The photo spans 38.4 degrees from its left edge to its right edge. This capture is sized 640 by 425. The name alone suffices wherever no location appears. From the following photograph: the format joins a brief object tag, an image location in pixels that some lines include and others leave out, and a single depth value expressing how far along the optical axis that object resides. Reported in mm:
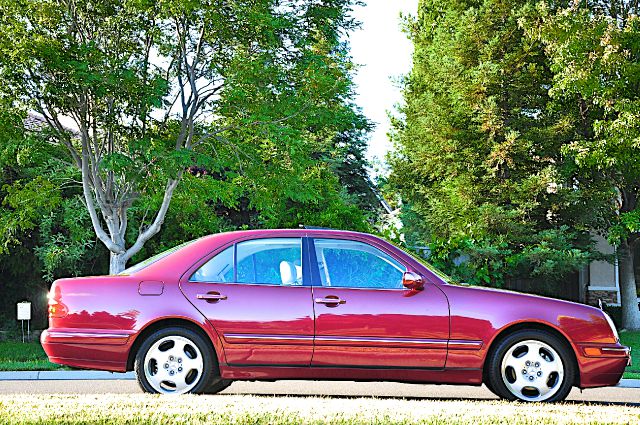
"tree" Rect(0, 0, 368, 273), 15883
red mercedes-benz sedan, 8227
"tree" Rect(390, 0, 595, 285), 23359
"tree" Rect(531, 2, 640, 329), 21359
